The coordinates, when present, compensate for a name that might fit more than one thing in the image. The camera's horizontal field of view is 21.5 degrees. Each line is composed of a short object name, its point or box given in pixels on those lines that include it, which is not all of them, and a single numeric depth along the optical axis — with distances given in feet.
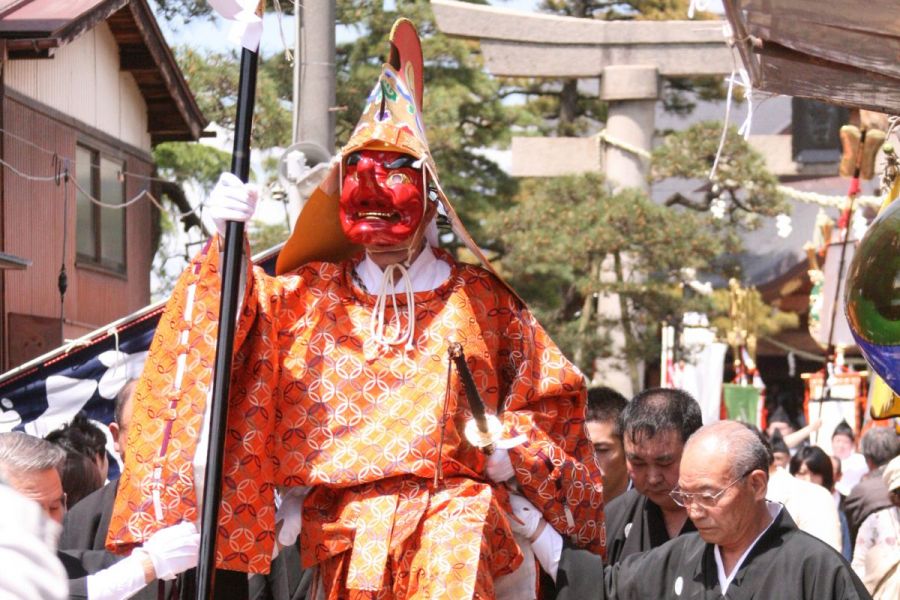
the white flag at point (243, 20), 20.68
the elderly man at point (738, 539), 20.66
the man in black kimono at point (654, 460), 26.38
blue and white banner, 34.77
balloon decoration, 19.01
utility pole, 40.73
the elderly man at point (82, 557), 20.75
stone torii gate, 86.34
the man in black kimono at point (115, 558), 23.22
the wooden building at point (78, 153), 52.97
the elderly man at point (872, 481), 37.72
